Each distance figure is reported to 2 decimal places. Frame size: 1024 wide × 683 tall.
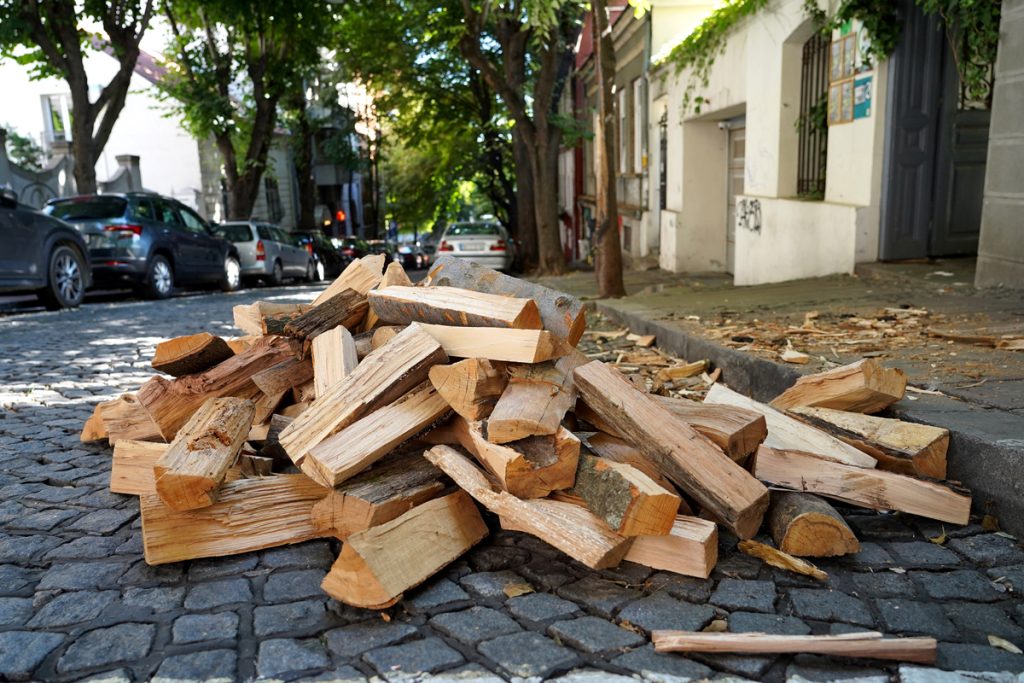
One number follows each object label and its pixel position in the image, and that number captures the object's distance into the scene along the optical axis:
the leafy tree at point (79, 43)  15.46
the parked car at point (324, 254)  24.71
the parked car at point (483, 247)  23.00
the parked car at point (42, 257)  10.72
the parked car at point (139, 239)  13.90
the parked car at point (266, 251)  19.64
